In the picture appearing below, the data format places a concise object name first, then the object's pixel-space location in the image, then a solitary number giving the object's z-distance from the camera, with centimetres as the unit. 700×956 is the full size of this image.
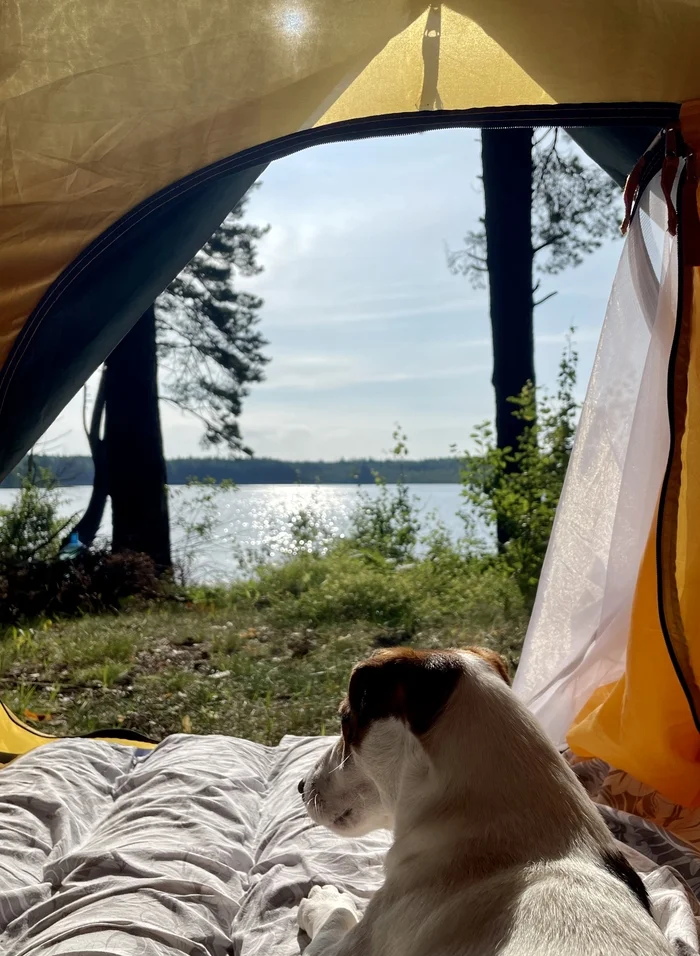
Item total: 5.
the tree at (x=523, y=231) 512
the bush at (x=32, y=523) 482
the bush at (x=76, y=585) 475
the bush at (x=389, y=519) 540
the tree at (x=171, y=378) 509
